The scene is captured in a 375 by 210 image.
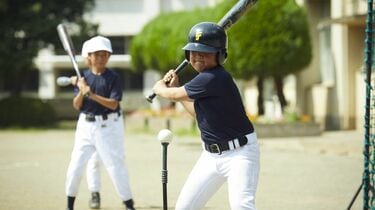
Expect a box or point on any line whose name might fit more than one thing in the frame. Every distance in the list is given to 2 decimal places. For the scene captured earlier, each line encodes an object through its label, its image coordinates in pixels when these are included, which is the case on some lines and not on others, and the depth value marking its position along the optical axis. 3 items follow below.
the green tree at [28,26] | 30.55
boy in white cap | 8.62
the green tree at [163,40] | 29.75
